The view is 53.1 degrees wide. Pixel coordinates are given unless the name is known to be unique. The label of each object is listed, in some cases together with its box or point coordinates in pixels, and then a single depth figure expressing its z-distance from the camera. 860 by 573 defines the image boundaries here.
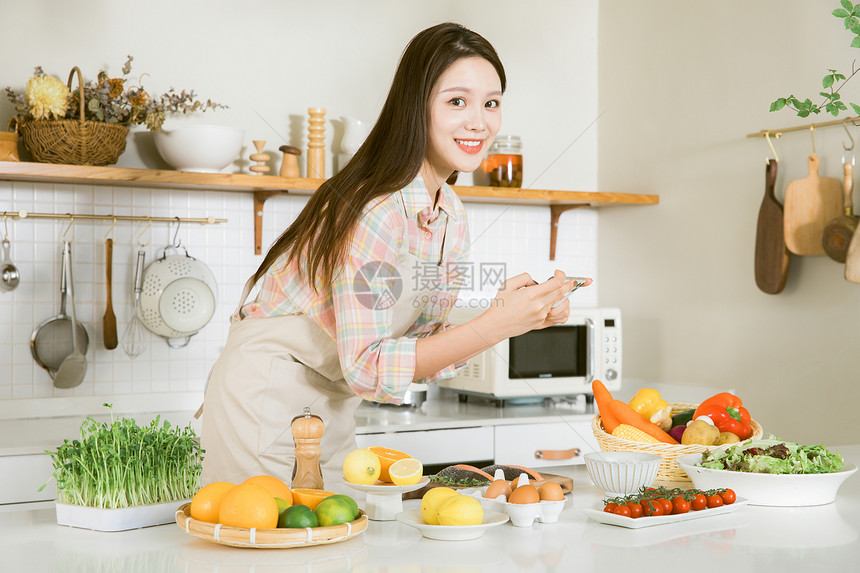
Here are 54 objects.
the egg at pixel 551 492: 1.17
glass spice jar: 2.99
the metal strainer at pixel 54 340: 2.50
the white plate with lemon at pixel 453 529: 1.05
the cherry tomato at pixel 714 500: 1.22
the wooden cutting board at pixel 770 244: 2.49
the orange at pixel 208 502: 1.02
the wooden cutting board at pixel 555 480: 1.31
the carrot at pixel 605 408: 1.46
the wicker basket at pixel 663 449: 1.40
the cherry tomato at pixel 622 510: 1.16
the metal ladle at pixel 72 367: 2.49
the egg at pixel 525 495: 1.14
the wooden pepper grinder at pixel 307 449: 1.14
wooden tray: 0.97
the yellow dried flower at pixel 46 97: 2.27
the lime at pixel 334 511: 1.01
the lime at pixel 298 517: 0.99
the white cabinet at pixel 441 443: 2.43
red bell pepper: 1.46
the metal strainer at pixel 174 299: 2.54
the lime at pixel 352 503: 1.04
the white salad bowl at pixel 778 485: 1.29
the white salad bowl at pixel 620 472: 1.28
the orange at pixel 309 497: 1.08
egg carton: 1.14
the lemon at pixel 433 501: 1.08
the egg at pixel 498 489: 1.18
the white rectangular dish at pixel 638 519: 1.15
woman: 1.26
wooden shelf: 2.33
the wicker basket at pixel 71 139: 2.30
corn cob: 1.41
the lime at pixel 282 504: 1.03
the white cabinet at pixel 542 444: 2.57
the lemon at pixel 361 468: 1.16
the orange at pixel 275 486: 1.05
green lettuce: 1.31
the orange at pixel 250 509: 0.99
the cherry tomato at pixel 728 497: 1.24
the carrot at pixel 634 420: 1.45
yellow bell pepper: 1.53
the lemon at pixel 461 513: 1.05
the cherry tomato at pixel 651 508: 1.16
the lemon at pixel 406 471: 1.17
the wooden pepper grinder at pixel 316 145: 2.75
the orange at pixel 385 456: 1.19
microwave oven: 2.72
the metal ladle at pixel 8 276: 2.45
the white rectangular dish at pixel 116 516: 1.10
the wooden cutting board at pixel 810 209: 2.35
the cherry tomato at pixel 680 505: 1.18
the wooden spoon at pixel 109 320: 2.55
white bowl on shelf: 2.47
